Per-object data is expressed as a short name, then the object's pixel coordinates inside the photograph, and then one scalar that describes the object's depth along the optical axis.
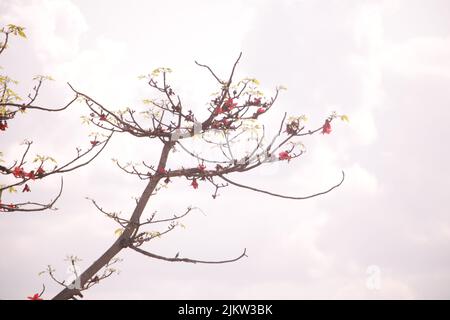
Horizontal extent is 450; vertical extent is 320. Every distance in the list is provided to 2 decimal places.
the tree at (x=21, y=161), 6.47
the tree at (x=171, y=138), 7.32
